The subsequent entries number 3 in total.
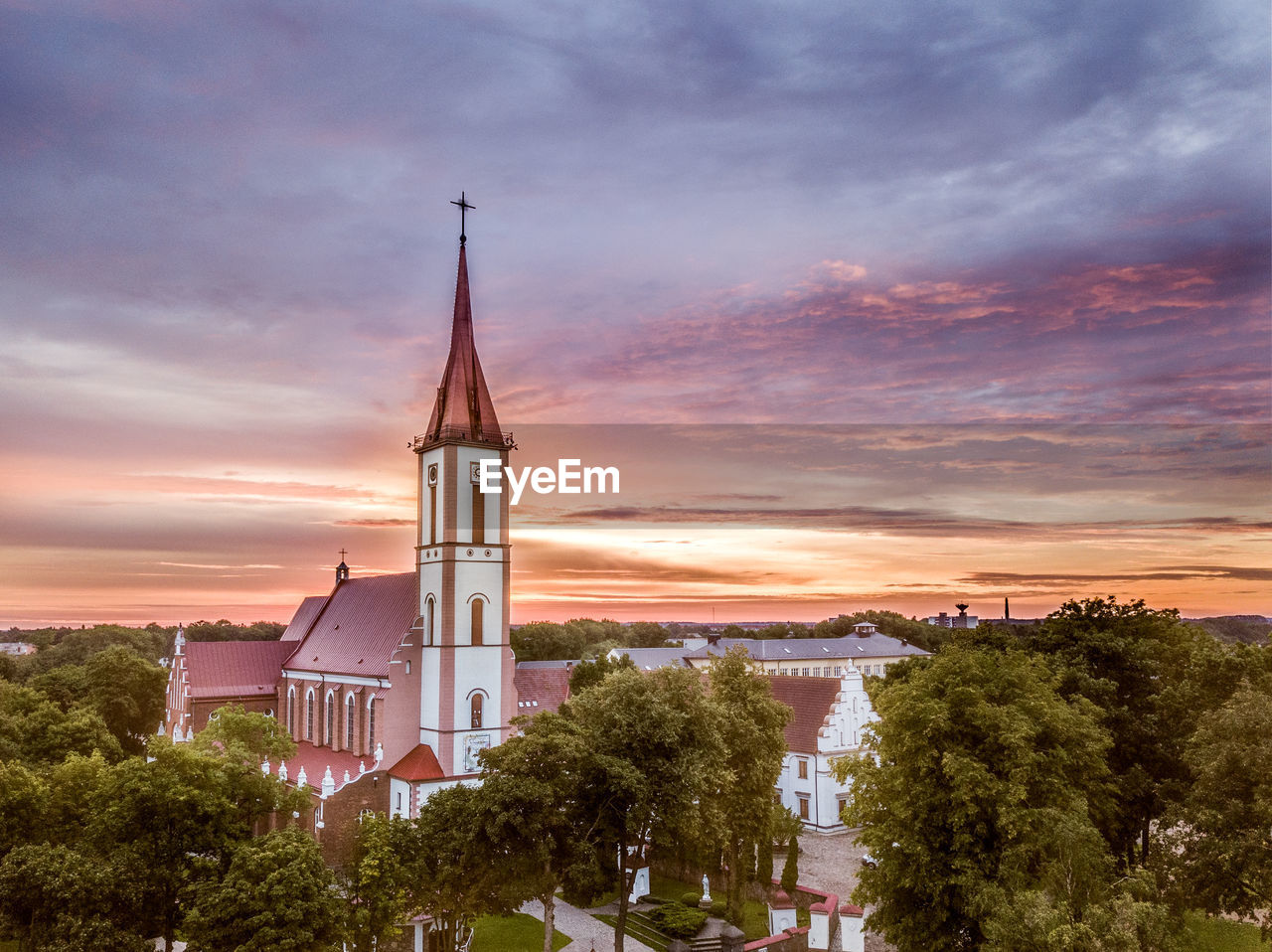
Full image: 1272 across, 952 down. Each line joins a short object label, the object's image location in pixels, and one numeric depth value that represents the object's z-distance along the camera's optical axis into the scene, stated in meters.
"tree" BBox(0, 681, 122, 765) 44.18
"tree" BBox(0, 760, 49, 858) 31.33
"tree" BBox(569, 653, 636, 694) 65.12
